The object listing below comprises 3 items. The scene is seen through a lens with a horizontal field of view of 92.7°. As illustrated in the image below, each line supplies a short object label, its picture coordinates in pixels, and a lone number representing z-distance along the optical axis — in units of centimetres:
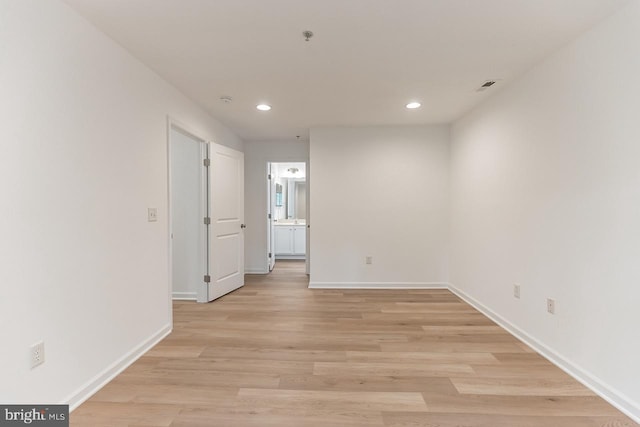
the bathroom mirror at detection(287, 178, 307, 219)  826
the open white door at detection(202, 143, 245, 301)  386
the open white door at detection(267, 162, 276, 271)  567
